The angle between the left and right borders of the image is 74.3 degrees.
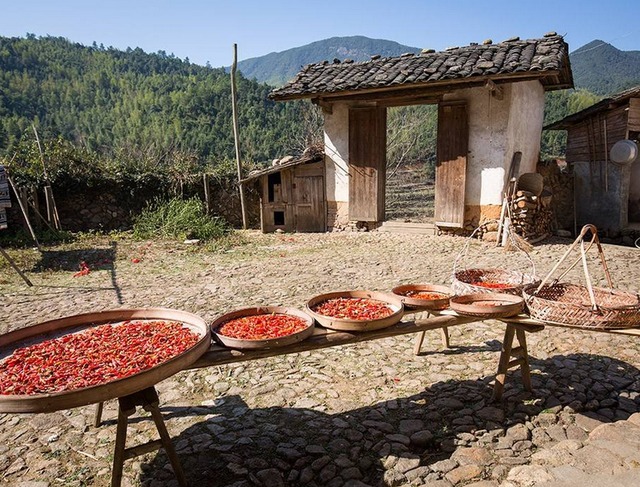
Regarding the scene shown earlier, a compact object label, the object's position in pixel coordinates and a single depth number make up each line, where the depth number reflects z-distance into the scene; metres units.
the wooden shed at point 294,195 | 11.72
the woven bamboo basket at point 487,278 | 3.46
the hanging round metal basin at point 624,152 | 9.73
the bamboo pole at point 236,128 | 12.41
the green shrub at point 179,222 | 11.50
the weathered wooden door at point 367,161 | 10.52
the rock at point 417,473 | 2.41
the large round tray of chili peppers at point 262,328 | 2.40
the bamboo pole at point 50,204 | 11.91
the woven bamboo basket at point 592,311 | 2.56
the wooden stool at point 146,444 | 2.23
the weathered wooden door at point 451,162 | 9.44
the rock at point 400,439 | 2.75
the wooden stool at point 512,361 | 3.16
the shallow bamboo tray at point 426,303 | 3.14
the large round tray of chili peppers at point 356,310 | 2.65
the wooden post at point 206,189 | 13.46
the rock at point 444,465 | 2.45
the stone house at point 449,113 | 8.86
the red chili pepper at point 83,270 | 7.80
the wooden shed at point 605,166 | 10.05
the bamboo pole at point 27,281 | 6.83
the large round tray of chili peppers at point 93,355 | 1.86
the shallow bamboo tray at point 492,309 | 2.78
